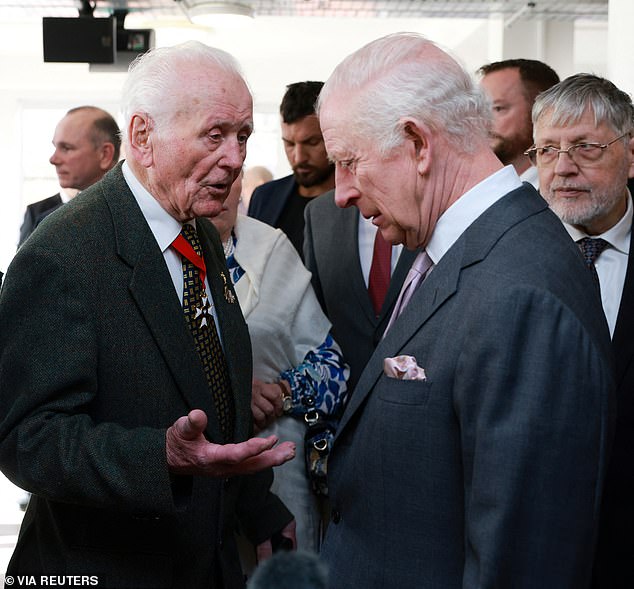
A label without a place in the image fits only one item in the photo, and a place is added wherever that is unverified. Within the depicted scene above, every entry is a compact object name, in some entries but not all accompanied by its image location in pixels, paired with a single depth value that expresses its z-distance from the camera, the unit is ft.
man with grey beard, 8.14
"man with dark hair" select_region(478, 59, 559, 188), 12.34
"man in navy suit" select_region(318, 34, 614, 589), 4.56
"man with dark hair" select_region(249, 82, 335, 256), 13.07
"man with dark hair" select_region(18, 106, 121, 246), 17.75
